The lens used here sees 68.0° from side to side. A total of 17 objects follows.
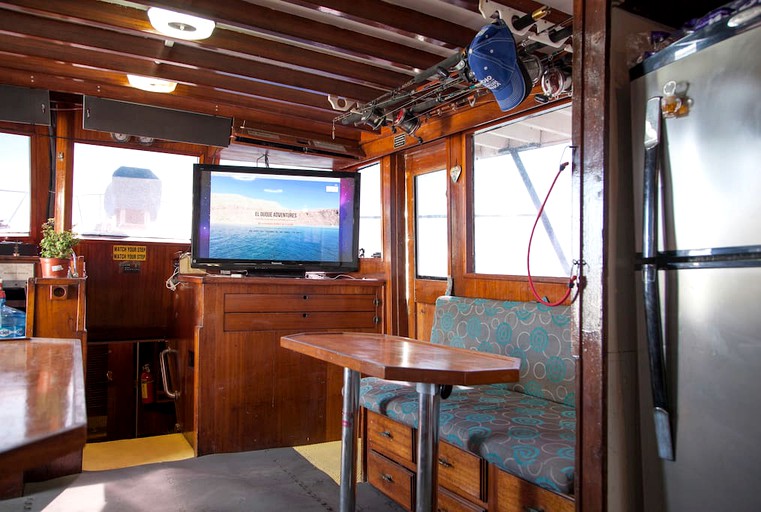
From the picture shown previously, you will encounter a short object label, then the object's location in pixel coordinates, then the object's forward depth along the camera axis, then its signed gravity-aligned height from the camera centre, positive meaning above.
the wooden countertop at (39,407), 0.82 -0.26
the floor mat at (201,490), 2.83 -1.21
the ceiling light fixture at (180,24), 2.64 +1.19
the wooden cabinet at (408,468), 2.35 -0.94
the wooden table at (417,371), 1.80 -0.35
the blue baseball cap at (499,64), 2.50 +0.93
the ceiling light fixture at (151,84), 3.58 +1.19
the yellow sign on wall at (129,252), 4.73 +0.13
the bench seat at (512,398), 2.02 -0.63
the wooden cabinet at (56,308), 3.36 -0.25
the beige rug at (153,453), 3.53 -1.24
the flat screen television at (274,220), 4.14 +0.36
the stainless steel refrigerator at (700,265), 1.33 +0.01
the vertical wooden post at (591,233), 1.62 +0.11
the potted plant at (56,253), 3.47 +0.09
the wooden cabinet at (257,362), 3.67 -0.64
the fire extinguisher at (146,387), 4.34 -0.92
